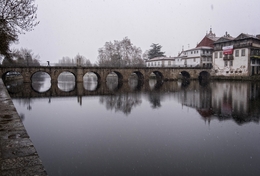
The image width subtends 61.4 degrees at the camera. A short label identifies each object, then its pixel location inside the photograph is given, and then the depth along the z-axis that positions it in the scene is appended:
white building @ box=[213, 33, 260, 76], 48.13
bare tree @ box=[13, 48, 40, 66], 77.91
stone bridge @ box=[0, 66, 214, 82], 41.97
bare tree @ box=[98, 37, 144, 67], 70.88
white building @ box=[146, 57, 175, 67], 73.12
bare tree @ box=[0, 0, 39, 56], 15.09
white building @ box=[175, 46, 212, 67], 59.81
